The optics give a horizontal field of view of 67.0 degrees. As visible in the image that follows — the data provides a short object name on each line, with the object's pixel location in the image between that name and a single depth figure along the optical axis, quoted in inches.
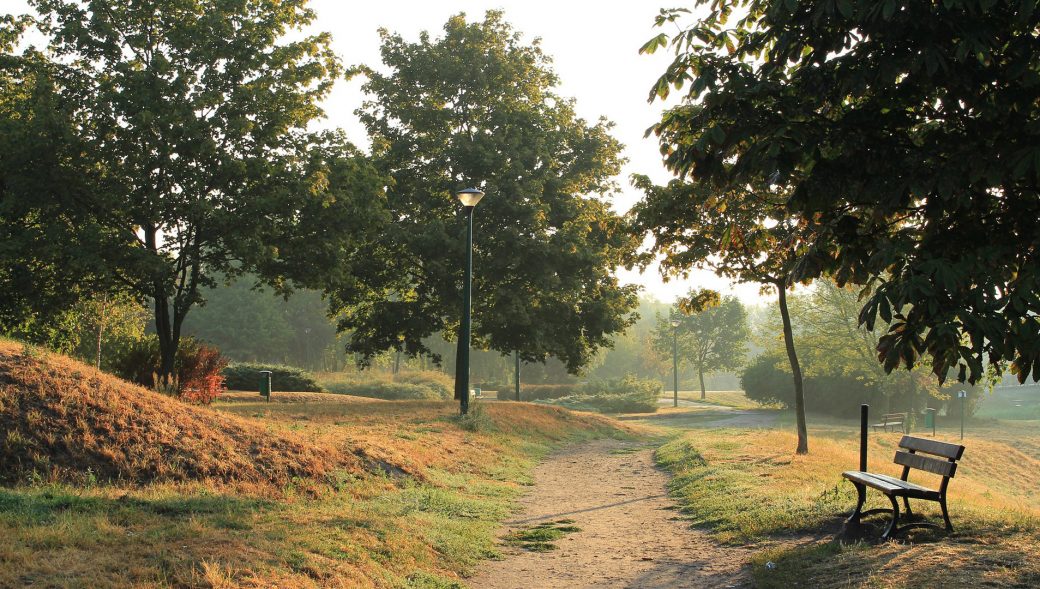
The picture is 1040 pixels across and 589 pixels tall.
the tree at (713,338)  2699.3
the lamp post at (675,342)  2554.6
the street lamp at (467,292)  742.5
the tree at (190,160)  748.0
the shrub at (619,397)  1959.9
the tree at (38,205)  711.7
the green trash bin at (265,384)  977.5
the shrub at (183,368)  827.4
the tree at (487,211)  1066.1
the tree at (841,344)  1758.1
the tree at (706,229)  616.7
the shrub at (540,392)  2256.4
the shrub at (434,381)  1860.2
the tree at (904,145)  204.8
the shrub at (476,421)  764.6
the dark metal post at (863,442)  397.1
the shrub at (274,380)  1257.4
